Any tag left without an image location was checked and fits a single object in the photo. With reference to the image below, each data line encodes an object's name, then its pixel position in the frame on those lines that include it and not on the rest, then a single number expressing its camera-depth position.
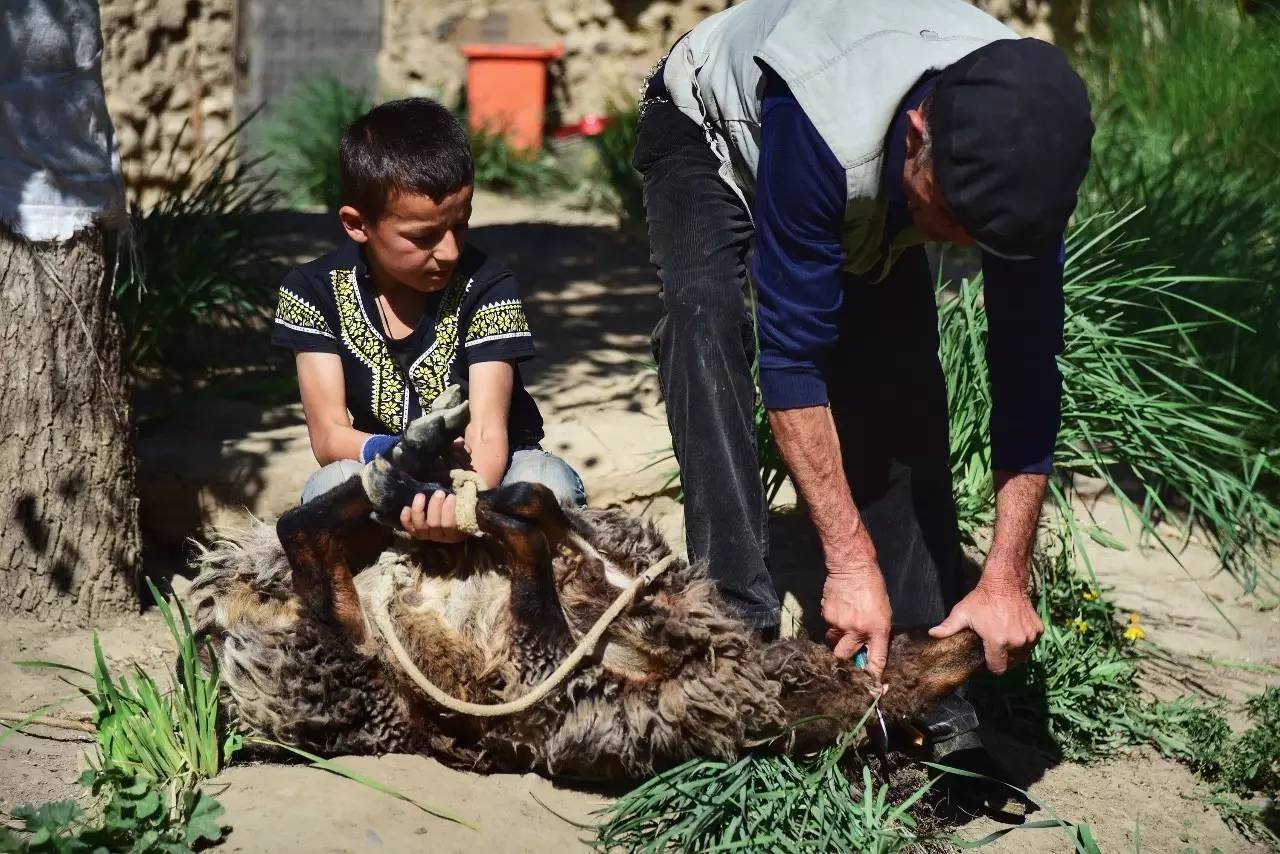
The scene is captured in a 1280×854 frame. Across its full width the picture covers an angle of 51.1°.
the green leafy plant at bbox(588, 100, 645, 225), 7.74
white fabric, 3.31
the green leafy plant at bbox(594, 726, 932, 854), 2.65
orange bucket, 10.04
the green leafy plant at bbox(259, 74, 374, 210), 9.12
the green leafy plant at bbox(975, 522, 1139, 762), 3.54
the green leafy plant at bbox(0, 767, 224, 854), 2.34
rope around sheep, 2.63
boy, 2.96
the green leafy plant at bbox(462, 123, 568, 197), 9.38
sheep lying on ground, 2.68
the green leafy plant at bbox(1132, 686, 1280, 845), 3.30
